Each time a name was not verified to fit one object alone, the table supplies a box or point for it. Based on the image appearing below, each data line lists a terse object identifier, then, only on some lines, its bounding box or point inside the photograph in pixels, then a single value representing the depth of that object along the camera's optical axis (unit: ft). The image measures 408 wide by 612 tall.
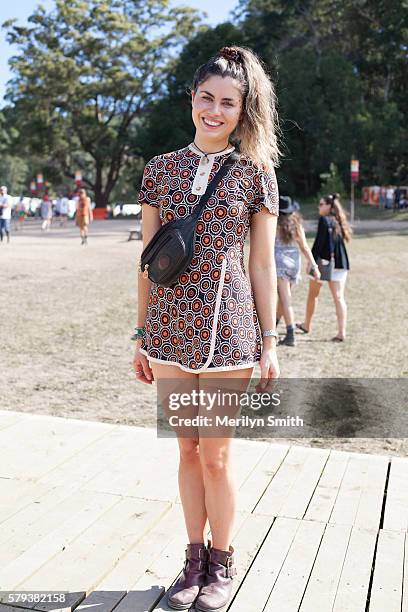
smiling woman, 8.34
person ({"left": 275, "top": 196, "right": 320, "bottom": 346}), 26.81
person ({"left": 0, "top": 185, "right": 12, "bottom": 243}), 71.93
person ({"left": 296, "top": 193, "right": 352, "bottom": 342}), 27.58
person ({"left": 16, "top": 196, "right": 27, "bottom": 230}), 132.87
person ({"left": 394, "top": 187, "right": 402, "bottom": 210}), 125.80
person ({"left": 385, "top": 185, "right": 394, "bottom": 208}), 126.82
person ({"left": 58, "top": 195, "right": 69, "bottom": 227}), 155.06
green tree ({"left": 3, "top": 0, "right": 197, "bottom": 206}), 156.25
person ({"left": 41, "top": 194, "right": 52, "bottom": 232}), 114.91
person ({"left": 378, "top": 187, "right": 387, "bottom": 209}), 129.18
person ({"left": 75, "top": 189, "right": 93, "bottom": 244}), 78.23
